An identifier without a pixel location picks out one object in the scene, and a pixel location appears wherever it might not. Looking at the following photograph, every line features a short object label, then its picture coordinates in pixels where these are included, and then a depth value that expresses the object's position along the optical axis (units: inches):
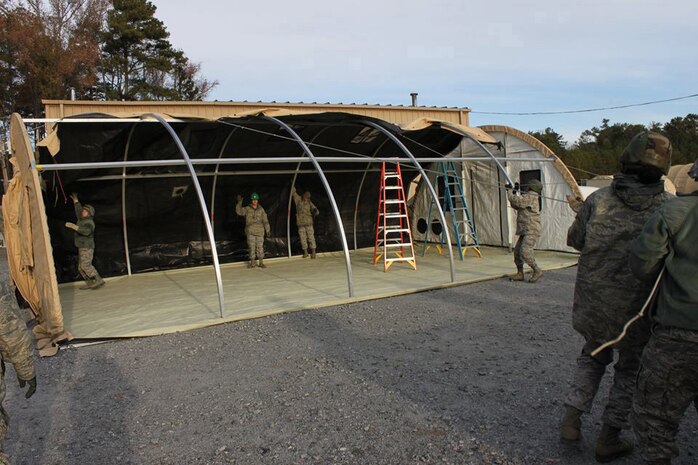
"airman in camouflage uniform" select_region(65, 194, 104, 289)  368.2
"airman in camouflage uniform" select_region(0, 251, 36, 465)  108.4
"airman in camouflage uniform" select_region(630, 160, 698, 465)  97.3
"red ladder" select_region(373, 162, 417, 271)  404.2
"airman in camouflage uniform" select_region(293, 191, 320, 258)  484.4
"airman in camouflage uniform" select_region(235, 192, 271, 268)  441.7
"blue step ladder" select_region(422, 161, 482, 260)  464.4
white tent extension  429.7
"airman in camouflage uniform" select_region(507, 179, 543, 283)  331.9
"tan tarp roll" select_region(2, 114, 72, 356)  233.1
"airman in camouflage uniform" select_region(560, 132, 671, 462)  118.4
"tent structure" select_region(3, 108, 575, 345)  262.1
